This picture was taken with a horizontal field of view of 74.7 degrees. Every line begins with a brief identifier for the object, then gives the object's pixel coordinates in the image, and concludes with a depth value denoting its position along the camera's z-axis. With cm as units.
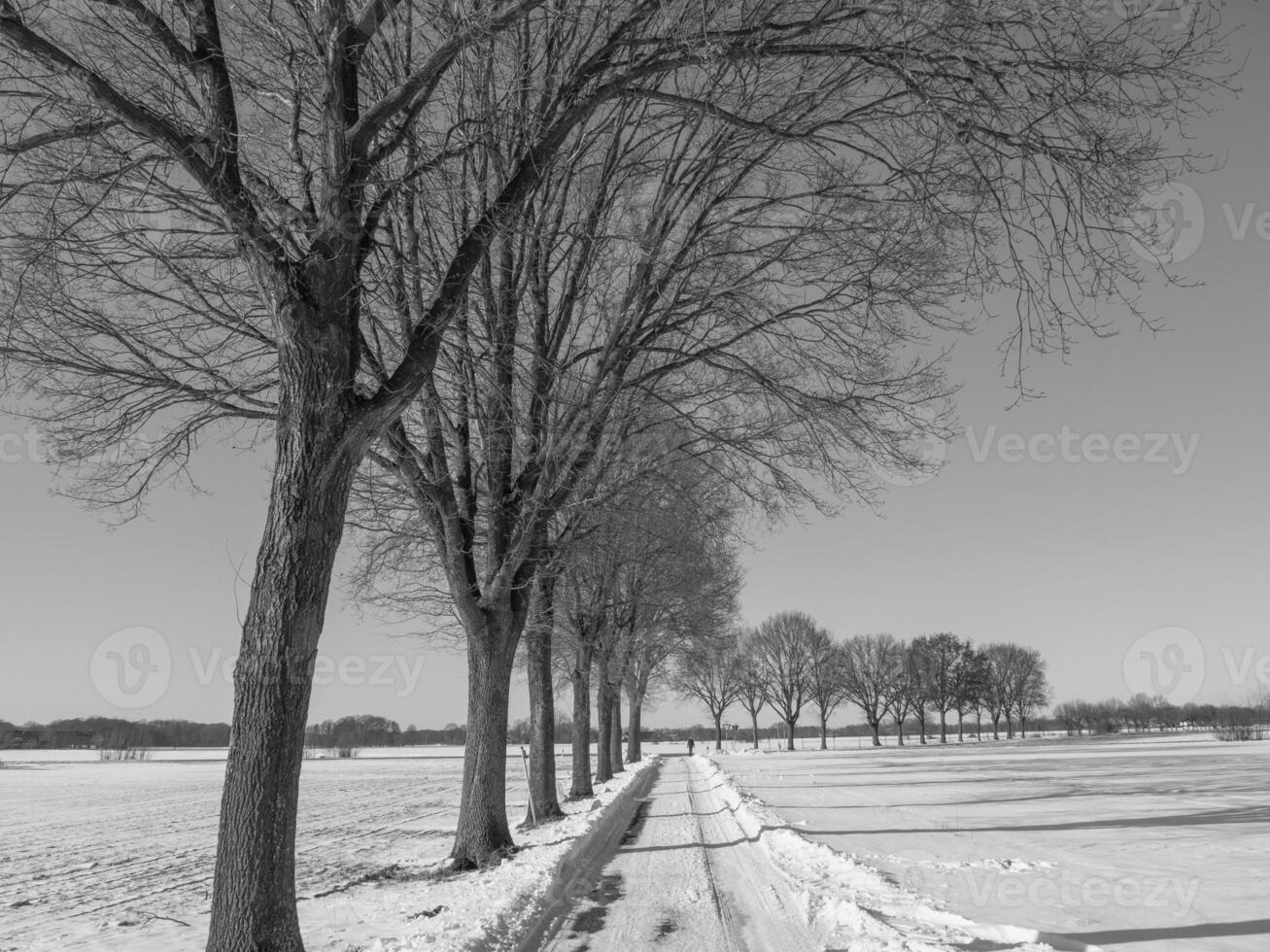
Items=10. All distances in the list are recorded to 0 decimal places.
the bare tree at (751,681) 7281
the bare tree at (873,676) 7731
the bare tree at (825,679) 7369
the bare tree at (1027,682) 8900
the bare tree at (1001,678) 8512
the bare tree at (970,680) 8031
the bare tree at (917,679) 7806
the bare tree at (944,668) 7981
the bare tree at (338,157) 539
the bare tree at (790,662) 7356
